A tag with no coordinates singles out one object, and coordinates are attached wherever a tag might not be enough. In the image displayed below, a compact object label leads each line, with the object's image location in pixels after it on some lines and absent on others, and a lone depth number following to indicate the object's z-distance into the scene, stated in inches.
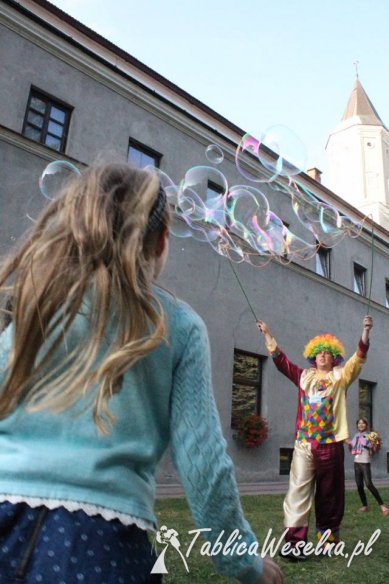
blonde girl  37.2
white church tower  1101.1
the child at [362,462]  310.6
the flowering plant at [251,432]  475.8
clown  180.9
